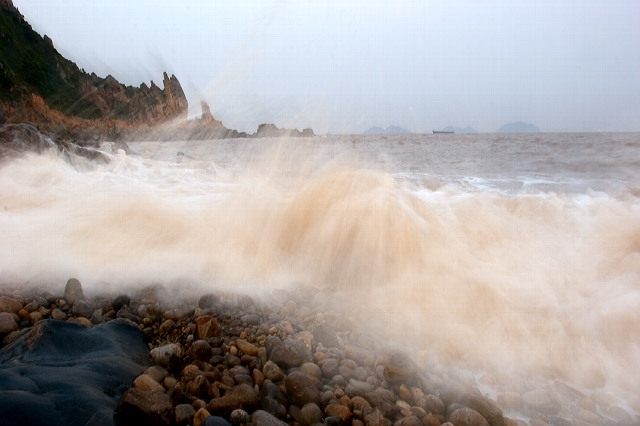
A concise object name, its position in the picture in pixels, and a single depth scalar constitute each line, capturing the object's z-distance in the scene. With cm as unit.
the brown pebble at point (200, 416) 165
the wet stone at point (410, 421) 176
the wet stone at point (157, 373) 191
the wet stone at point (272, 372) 201
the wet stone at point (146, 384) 180
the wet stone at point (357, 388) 194
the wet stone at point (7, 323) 220
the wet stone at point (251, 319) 259
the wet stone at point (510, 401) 202
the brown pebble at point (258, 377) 197
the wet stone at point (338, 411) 178
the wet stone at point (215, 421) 158
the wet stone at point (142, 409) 159
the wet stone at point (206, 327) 235
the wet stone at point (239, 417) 167
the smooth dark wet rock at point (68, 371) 149
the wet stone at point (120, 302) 274
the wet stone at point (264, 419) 164
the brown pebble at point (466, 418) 179
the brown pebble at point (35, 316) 239
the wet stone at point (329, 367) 211
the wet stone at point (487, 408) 184
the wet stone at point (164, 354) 209
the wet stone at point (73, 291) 269
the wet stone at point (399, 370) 211
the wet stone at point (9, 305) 240
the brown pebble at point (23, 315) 242
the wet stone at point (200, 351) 214
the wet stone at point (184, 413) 164
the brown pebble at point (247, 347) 221
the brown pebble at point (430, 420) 180
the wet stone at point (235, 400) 173
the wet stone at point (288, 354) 213
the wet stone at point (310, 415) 177
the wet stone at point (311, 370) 207
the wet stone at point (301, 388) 187
